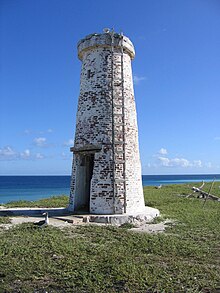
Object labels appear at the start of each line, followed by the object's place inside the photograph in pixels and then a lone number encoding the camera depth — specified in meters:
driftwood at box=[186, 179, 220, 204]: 22.26
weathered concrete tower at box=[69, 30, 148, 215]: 12.75
